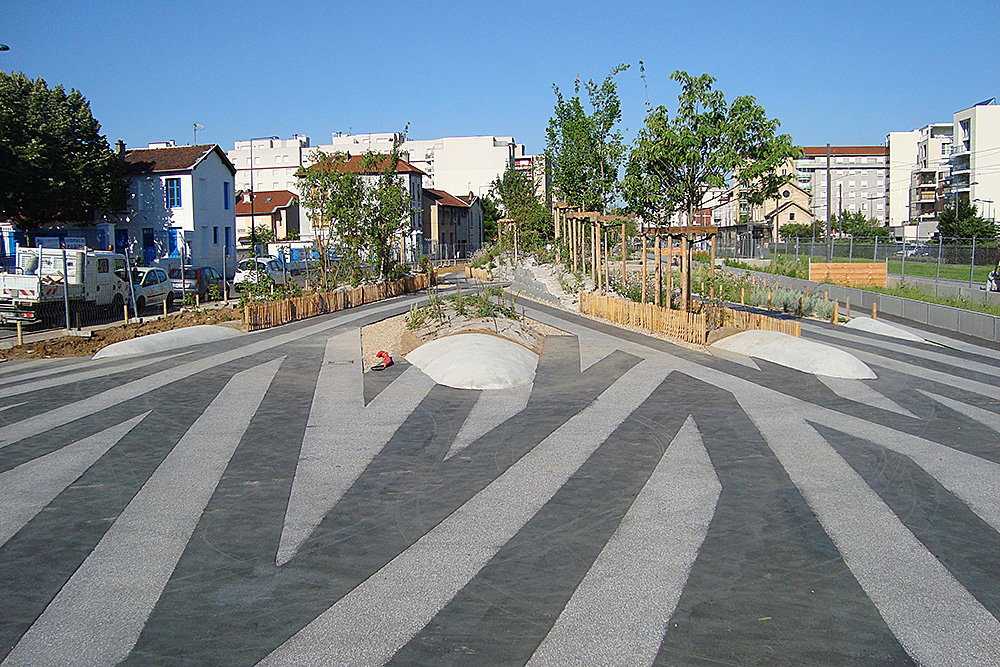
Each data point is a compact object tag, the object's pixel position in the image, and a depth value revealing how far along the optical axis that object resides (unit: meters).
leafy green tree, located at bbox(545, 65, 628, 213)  30.03
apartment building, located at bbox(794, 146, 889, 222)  113.50
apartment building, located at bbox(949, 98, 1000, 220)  78.56
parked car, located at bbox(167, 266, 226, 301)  32.59
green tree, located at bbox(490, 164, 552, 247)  51.59
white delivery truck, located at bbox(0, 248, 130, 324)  21.45
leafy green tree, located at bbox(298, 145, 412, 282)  29.39
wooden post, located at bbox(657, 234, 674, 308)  18.88
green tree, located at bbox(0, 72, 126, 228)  38.19
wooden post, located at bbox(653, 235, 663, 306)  20.42
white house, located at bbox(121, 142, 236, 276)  44.72
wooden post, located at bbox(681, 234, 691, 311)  18.77
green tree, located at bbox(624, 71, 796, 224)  17.17
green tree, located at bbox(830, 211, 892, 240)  79.44
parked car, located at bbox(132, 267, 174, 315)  27.19
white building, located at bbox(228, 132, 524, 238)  114.56
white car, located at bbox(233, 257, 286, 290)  34.54
